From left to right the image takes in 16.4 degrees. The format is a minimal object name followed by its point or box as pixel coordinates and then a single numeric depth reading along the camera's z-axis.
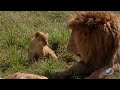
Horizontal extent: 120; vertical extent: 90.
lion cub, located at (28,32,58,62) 8.41
